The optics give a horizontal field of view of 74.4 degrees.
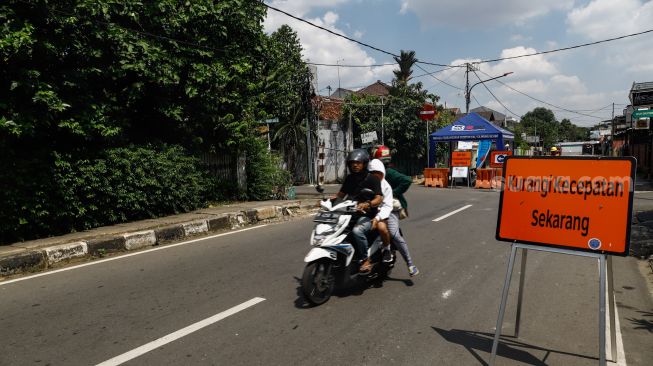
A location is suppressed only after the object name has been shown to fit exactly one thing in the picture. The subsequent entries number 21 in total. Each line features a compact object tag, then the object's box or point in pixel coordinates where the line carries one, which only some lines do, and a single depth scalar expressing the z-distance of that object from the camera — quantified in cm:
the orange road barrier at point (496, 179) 2025
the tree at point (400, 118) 2608
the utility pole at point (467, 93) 3125
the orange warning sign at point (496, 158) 2048
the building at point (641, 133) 2166
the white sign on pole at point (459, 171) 2164
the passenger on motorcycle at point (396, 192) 546
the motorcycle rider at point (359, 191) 506
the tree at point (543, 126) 8200
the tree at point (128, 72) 752
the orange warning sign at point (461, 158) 2169
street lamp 3142
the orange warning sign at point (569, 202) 310
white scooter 459
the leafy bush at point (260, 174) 1404
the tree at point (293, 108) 2152
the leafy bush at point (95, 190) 747
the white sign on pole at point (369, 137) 2153
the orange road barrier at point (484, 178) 2031
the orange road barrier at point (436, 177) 2175
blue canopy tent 2225
